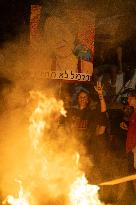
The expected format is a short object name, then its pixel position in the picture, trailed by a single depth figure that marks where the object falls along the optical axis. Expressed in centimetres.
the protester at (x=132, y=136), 897
